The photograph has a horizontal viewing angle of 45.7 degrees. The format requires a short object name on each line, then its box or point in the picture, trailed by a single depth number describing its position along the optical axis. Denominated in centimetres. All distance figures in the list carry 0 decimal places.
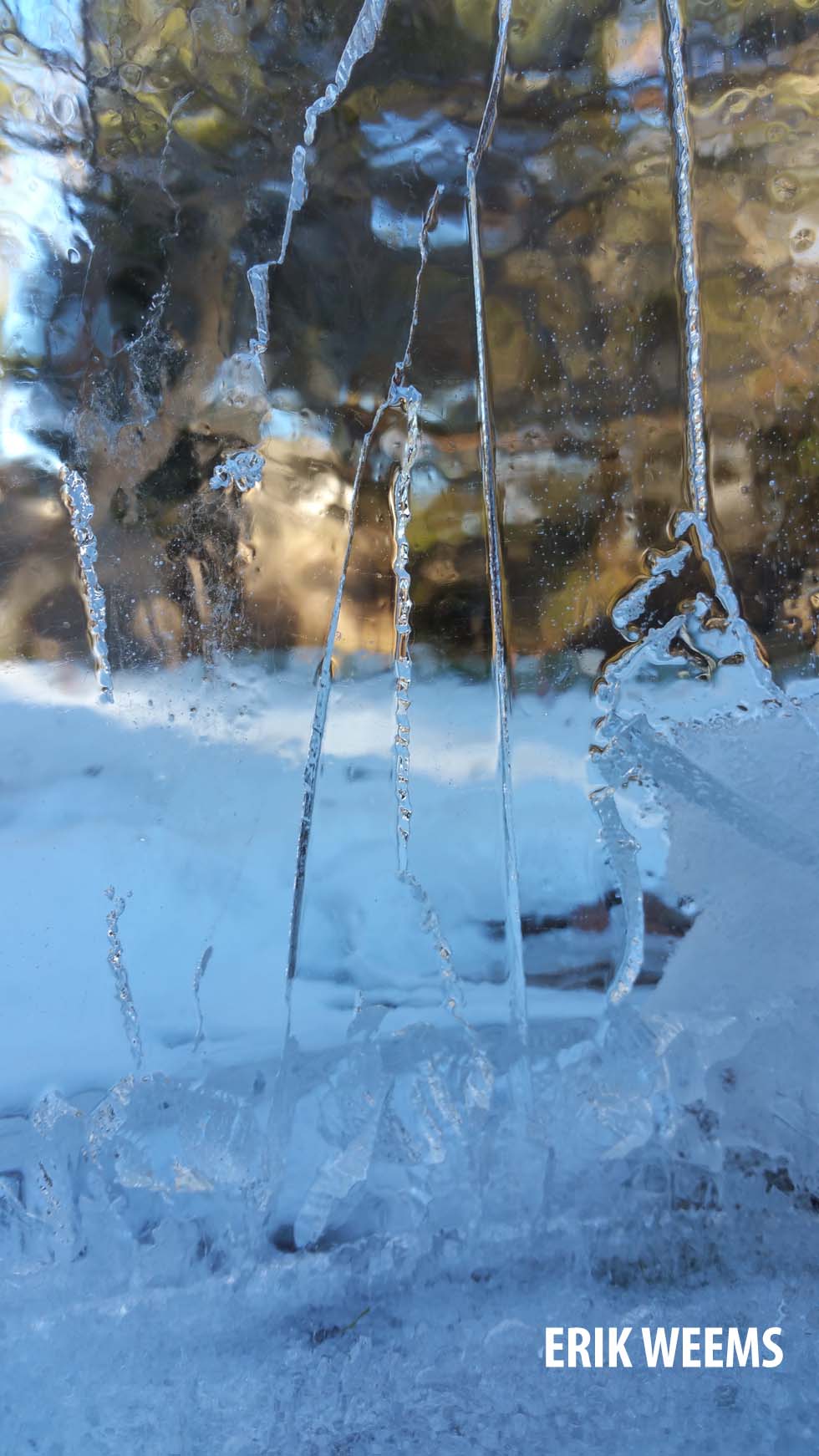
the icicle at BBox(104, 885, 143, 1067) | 25
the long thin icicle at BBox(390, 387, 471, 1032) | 26
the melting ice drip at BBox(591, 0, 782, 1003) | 24
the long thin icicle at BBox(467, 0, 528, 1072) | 25
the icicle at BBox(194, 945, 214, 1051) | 26
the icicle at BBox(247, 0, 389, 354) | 23
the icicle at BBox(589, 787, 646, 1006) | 26
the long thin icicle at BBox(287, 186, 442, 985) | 26
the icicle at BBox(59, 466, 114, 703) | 24
